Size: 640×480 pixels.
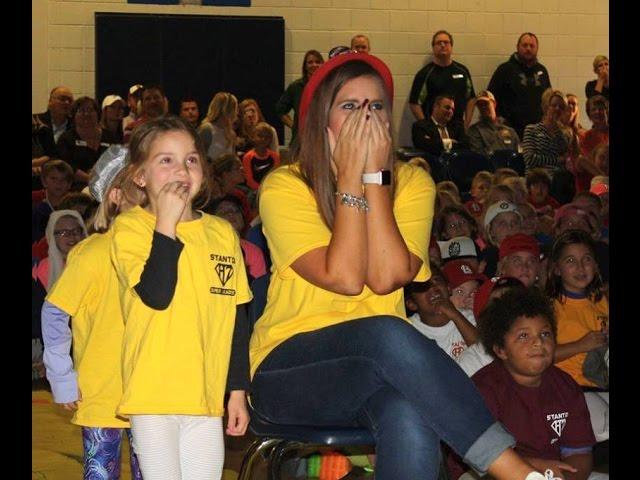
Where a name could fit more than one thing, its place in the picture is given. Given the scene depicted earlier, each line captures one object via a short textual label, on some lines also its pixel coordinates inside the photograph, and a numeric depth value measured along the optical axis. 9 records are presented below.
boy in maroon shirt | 4.21
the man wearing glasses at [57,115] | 10.66
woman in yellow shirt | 2.75
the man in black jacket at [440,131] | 11.19
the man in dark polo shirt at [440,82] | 12.29
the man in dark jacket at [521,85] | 12.46
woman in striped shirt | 10.92
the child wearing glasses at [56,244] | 6.85
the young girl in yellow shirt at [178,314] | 2.92
